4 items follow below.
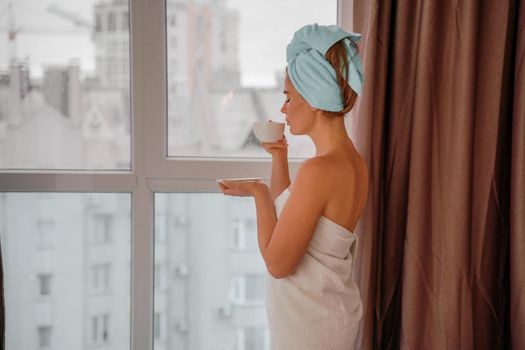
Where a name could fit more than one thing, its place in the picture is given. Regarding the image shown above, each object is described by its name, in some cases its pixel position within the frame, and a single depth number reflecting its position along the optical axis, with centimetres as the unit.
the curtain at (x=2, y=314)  163
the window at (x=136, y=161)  188
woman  118
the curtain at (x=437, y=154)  159
